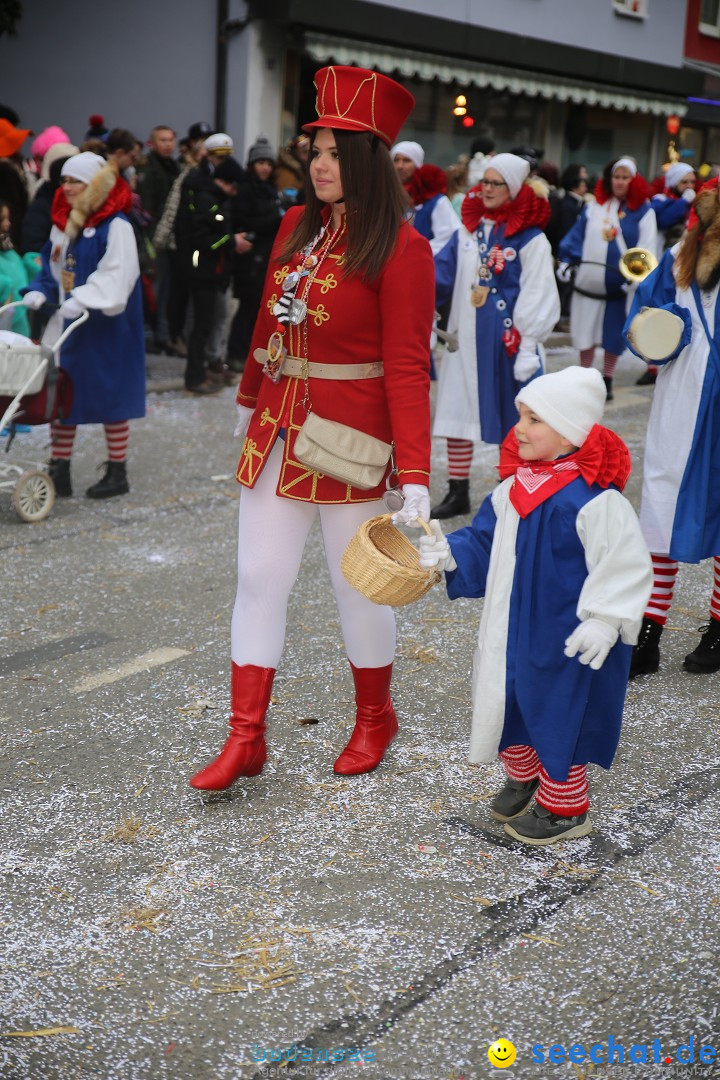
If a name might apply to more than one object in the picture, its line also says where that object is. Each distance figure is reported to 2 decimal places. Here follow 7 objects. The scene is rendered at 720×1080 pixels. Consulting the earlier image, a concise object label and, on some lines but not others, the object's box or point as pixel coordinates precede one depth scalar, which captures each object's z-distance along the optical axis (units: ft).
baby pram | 21.26
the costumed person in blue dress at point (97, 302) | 22.06
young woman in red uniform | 11.56
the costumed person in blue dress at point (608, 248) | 34.63
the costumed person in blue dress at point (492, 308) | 21.39
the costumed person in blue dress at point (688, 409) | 15.23
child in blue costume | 10.60
